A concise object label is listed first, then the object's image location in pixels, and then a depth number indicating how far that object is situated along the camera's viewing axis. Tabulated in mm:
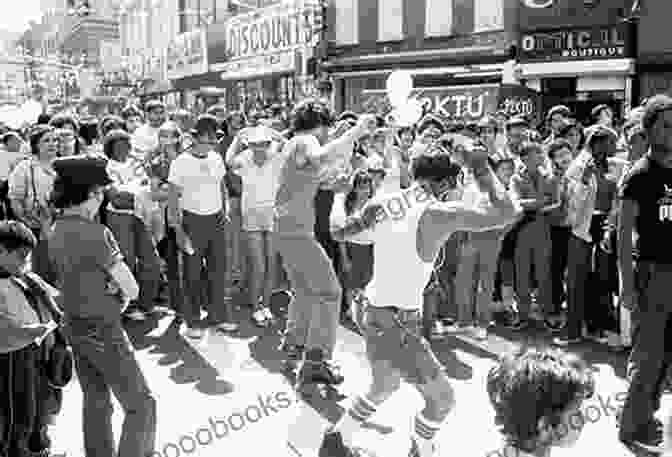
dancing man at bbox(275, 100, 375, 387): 4953
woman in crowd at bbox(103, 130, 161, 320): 6648
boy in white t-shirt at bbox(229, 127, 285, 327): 6945
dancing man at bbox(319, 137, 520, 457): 3469
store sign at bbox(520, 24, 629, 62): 12875
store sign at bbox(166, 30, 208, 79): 24266
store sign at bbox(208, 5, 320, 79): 18688
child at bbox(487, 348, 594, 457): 1974
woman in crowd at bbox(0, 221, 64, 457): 3715
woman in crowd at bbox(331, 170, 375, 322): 6375
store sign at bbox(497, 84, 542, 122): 13867
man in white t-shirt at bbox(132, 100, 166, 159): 8547
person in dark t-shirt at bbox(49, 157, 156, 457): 3371
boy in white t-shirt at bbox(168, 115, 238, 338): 6383
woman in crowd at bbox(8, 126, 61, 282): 6297
